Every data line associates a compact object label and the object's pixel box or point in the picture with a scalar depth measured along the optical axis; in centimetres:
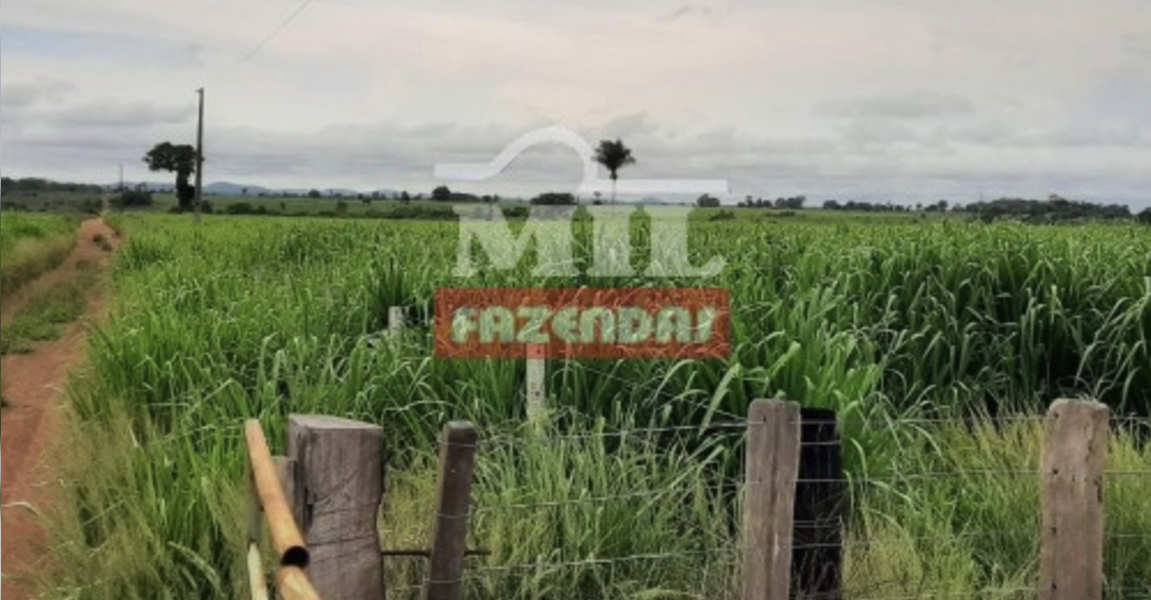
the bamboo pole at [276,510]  160
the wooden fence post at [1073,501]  345
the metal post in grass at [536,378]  461
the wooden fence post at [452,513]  313
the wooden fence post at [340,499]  309
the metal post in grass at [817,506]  353
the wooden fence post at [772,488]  331
